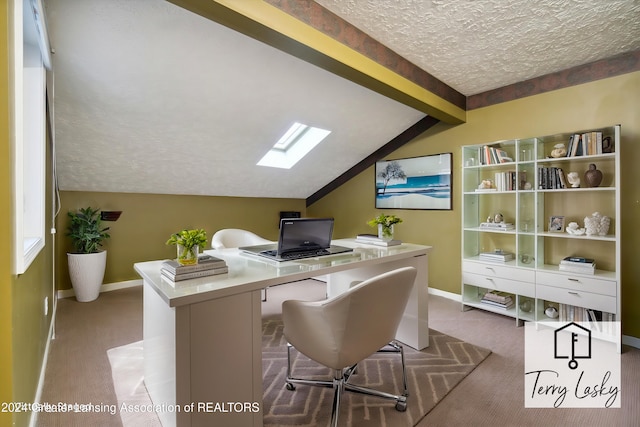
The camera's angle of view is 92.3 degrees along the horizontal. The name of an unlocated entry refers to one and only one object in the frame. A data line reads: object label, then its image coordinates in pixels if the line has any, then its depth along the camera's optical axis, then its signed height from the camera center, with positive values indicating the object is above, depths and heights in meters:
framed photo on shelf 2.88 -0.11
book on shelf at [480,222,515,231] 3.10 -0.13
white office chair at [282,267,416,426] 1.39 -0.53
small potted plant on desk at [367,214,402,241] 2.53 -0.10
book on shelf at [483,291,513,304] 3.11 -0.87
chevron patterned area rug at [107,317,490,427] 1.68 -1.11
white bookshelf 2.55 -0.15
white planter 3.38 -0.68
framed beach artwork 3.77 +0.40
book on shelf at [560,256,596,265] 2.62 -0.41
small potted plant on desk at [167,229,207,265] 1.49 -0.16
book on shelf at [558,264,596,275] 2.54 -0.48
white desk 1.29 -0.59
